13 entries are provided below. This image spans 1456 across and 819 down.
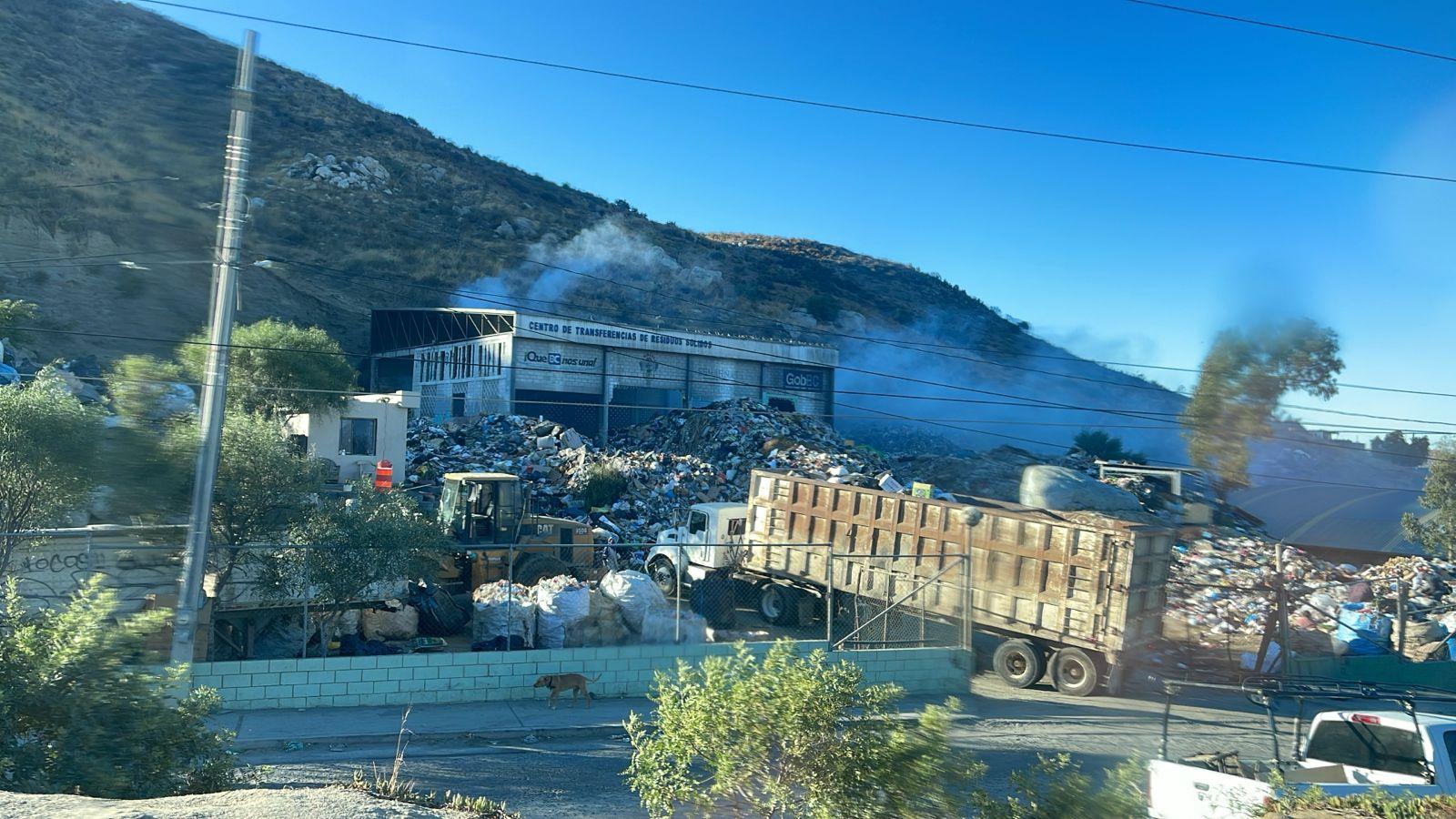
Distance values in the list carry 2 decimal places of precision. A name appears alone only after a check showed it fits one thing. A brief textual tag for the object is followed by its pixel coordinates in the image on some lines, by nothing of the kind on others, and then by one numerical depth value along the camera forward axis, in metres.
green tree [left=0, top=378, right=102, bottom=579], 11.16
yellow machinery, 15.71
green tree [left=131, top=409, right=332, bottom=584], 11.88
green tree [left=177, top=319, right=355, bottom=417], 26.08
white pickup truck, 5.64
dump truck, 12.73
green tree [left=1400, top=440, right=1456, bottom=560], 24.27
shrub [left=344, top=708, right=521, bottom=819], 5.52
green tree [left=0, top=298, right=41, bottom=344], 33.44
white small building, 24.66
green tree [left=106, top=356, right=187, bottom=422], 13.83
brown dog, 11.09
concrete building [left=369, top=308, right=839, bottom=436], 39.34
